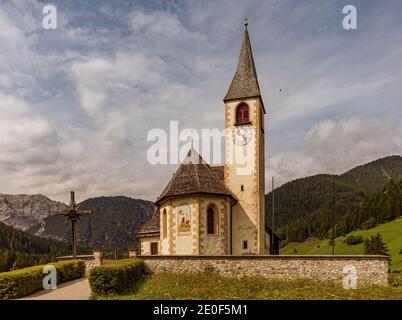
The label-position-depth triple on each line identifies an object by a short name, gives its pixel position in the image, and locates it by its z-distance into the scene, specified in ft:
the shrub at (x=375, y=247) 209.69
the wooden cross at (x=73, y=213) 93.45
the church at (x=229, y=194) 96.84
